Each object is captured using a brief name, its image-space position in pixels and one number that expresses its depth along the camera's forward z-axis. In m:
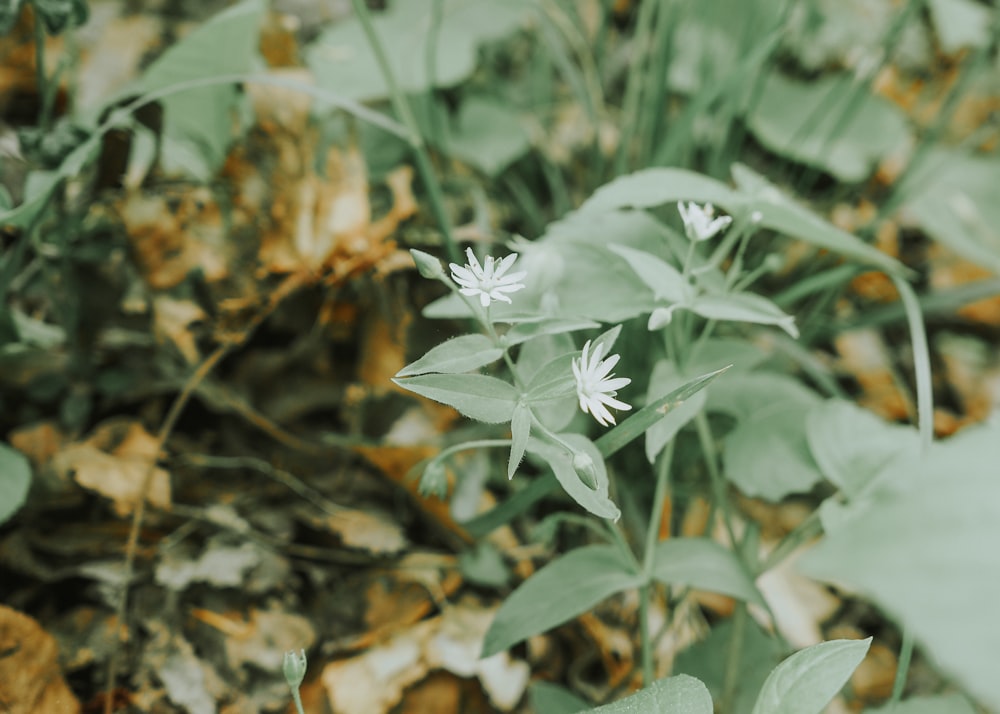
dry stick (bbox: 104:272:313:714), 0.30
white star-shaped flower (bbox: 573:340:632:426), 0.26
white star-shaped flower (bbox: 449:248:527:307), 0.26
